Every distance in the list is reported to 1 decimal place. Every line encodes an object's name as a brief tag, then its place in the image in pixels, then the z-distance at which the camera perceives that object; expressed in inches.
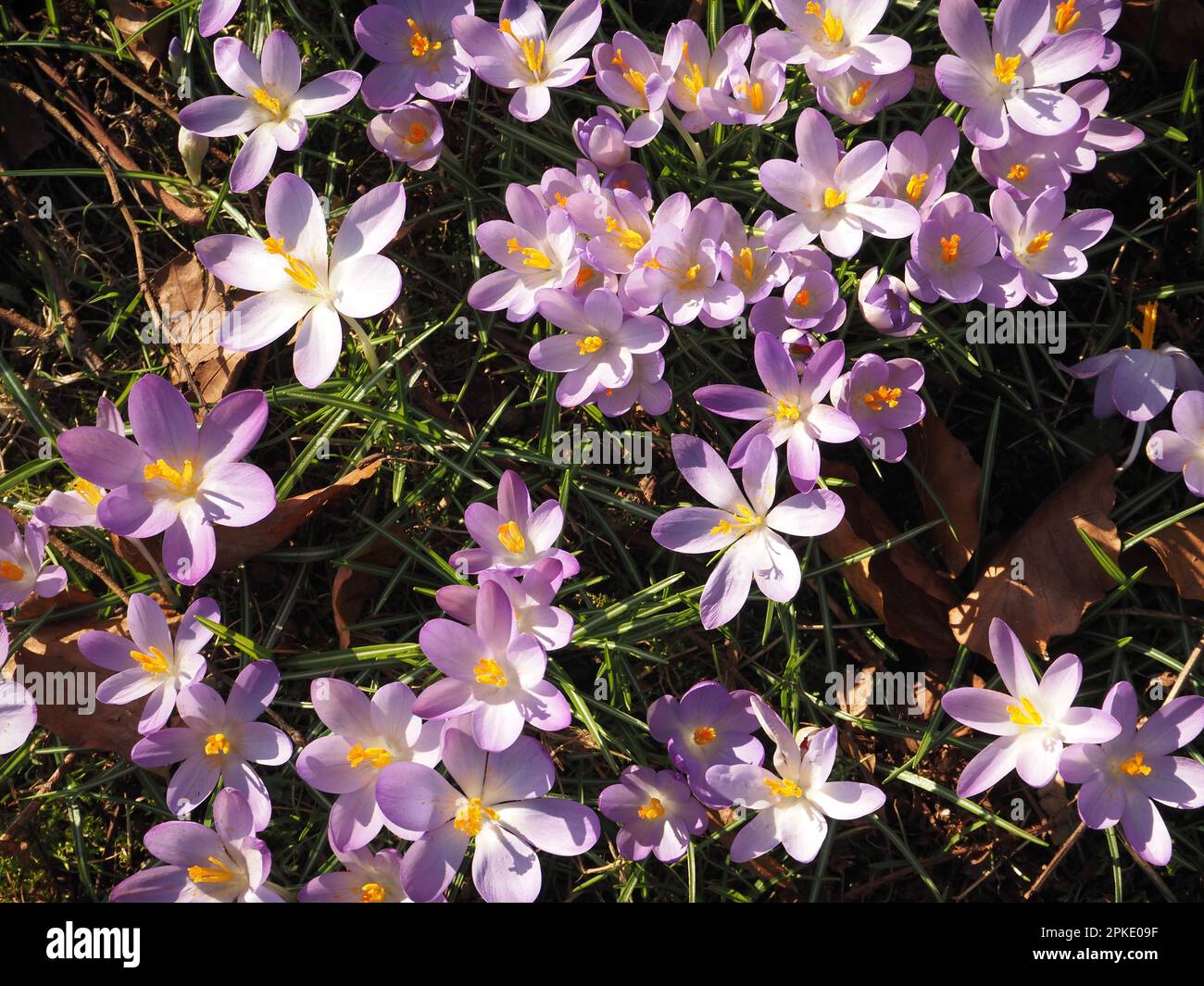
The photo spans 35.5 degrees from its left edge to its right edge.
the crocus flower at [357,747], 21.6
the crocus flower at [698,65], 22.0
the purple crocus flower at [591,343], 21.8
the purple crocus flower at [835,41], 21.6
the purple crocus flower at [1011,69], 21.7
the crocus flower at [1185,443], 22.1
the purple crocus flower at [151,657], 22.0
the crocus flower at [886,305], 21.8
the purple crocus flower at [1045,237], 21.8
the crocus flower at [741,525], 21.7
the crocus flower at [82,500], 22.4
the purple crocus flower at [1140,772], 21.6
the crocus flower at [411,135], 22.6
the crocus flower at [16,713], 22.2
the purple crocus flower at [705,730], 22.2
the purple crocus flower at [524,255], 22.1
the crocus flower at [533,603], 21.4
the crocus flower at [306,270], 21.7
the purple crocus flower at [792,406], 21.6
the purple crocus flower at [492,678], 21.1
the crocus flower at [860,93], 22.0
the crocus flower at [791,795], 21.9
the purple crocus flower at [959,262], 21.6
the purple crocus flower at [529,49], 22.2
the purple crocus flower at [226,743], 21.9
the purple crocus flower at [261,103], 22.4
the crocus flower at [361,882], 21.7
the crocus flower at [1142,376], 22.5
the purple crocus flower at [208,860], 21.8
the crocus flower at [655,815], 22.1
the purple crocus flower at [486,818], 21.2
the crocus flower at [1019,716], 21.6
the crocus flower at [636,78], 22.0
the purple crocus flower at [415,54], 22.4
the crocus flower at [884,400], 21.7
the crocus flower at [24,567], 22.4
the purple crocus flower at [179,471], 21.5
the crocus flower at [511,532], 21.8
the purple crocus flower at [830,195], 21.5
